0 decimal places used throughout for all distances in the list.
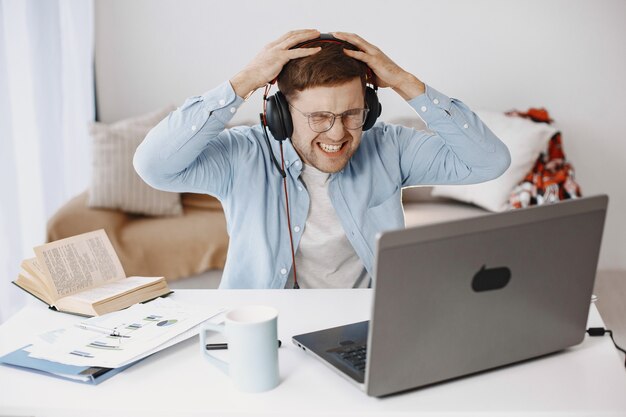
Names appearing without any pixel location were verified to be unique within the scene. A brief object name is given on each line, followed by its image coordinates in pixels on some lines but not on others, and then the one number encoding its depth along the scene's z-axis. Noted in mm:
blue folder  1032
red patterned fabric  3080
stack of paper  1057
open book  1328
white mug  965
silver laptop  881
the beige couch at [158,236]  2939
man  1514
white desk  930
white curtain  2586
